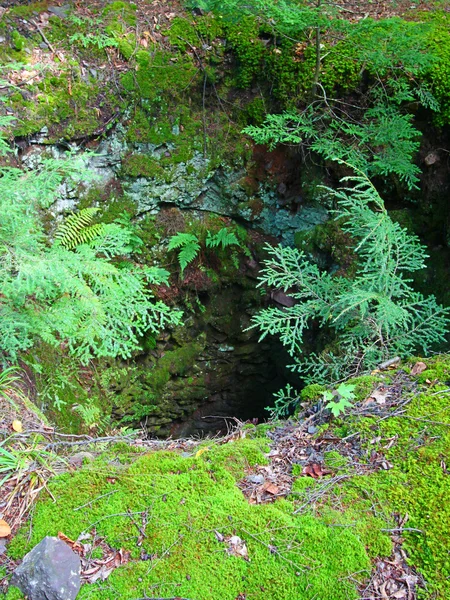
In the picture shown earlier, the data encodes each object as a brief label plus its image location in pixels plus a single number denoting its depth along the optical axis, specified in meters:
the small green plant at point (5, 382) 3.29
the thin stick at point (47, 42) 5.45
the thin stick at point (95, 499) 2.31
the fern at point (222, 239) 6.11
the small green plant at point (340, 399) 2.83
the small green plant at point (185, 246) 5.79
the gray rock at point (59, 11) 5.62
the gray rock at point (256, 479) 2.57
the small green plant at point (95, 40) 5.53
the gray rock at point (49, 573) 1.93
